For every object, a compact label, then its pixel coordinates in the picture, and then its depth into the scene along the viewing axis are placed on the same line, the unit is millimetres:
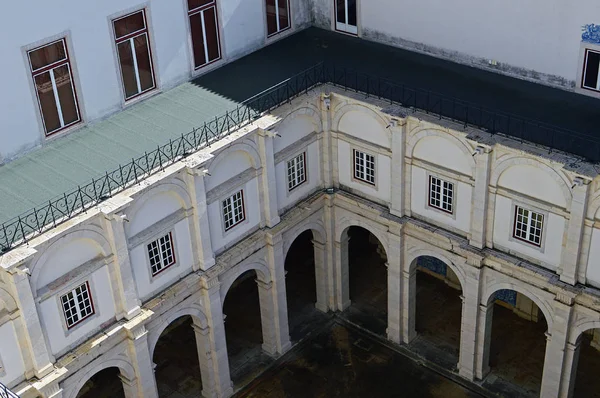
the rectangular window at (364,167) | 43406
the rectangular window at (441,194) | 40906
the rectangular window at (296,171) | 43438
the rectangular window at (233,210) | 40375
